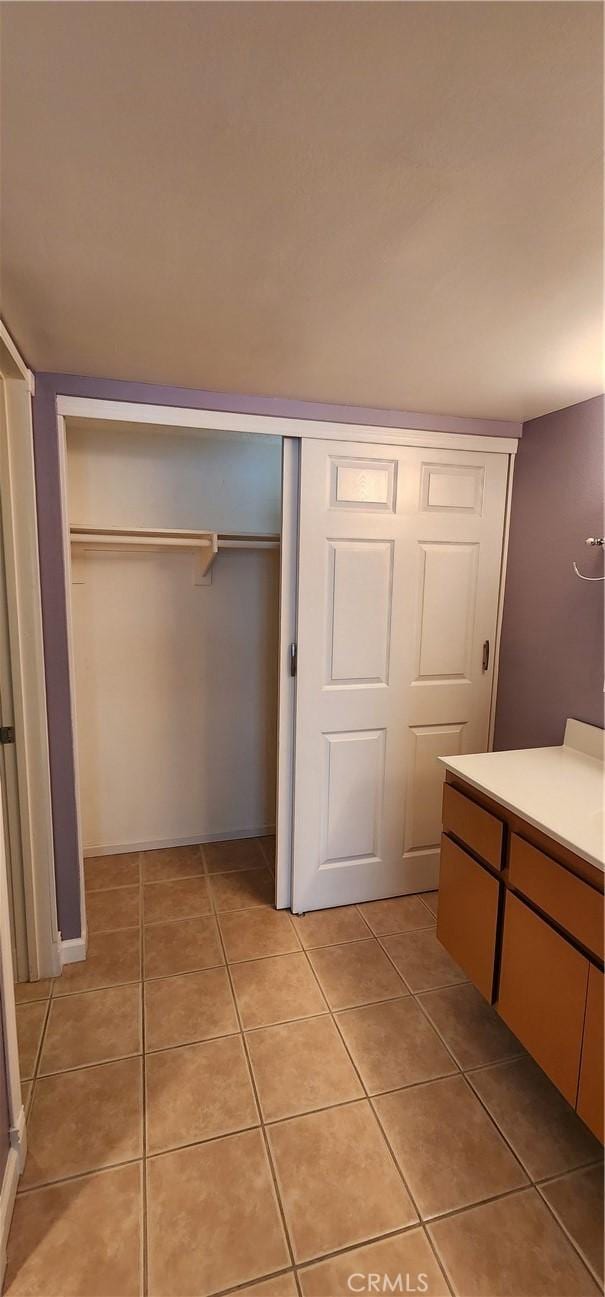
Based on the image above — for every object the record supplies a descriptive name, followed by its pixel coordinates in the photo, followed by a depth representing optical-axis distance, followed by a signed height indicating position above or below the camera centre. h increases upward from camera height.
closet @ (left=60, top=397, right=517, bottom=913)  2.19 -0.21
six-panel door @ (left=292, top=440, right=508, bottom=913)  2.19 -0.26
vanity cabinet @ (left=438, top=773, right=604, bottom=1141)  1.27 -0.91
